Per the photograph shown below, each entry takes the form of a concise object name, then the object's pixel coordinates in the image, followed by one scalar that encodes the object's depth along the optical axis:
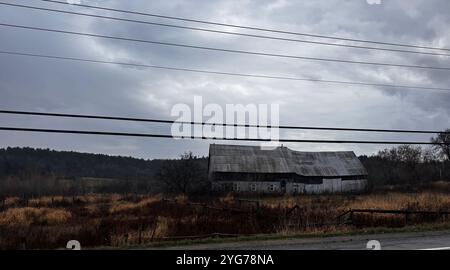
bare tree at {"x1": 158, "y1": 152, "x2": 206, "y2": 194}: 61.25
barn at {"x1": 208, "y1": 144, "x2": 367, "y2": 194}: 61.59
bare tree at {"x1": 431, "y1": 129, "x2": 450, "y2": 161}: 82.88
